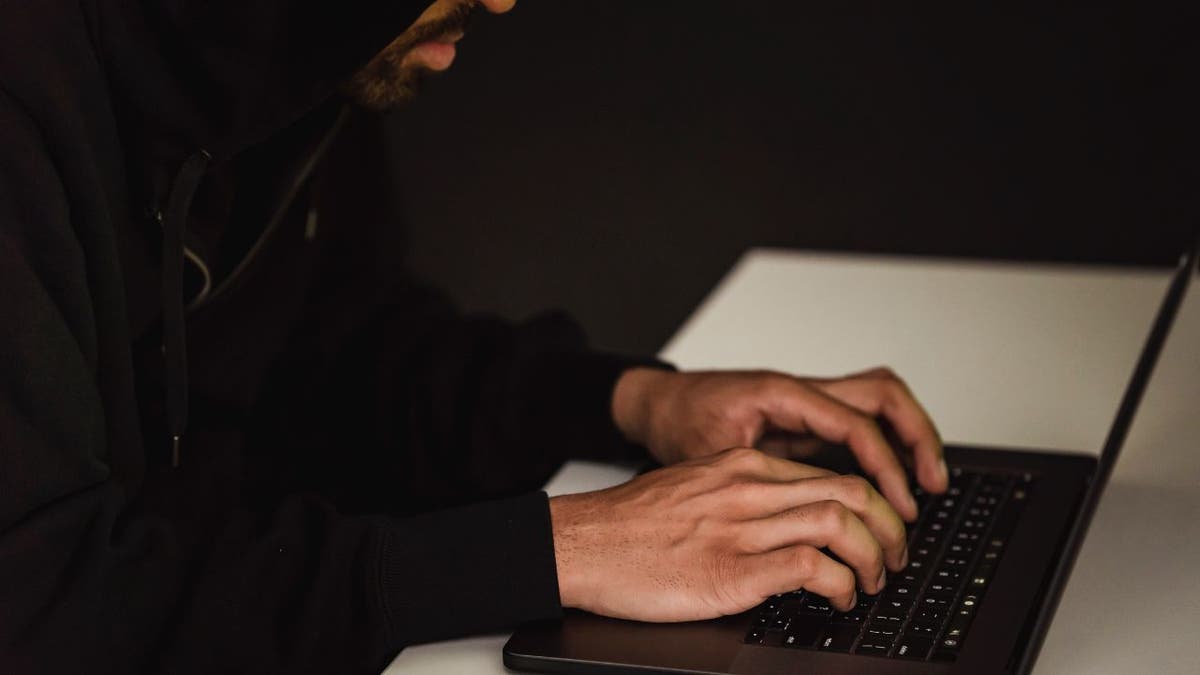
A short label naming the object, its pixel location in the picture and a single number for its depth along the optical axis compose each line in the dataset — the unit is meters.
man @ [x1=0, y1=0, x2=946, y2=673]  1.23
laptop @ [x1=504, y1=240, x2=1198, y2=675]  1.21
